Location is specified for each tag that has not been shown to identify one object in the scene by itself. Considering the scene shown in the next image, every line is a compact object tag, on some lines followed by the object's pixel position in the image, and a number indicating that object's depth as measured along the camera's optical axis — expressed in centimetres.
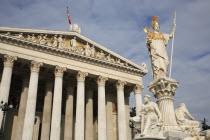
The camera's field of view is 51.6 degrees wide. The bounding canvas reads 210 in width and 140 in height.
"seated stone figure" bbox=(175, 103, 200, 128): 801
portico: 2156
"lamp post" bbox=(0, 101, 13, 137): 1476
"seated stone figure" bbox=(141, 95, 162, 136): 718
